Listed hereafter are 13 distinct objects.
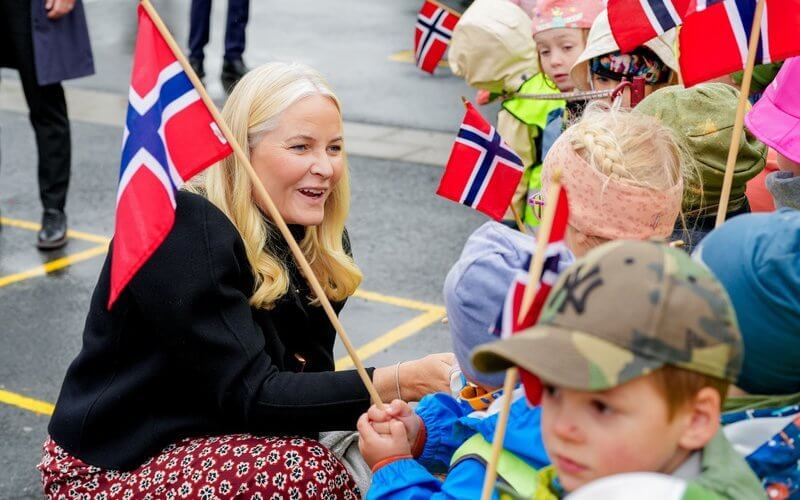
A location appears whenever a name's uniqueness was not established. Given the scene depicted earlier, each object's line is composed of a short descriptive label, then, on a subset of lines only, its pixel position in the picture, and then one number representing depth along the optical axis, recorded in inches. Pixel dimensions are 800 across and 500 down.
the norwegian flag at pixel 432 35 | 233.3
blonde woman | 107.9
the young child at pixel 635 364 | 63.5
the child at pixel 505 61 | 213.0
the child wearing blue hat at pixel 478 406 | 88.7
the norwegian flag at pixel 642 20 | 137.6
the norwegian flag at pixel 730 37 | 120.3
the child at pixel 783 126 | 123.2
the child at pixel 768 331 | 78.7
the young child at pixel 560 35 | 191.9
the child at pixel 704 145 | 130.1
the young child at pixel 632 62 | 170.1
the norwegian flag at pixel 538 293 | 74.7
